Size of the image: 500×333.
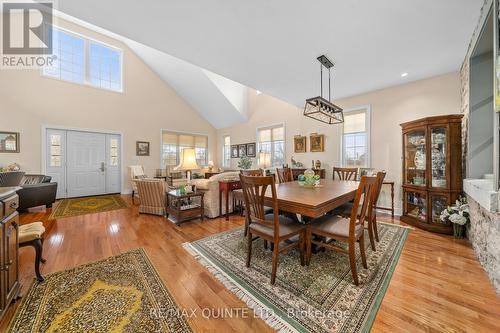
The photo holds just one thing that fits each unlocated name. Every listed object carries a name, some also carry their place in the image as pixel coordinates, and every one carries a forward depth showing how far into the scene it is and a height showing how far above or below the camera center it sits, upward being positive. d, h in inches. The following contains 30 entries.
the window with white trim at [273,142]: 247.4 +32.4
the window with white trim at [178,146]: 291.7 +32.9
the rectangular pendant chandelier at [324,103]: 107.8 +36.4
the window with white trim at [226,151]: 323.8 +25.2
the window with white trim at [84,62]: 215.6 +126.5
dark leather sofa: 152.8 -22.2
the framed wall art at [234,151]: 308.1 +23.9
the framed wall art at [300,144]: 218.4 +25.9
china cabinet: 114.3 -1.9
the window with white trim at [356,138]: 173.0 +25.8
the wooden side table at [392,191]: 146.9 -19.6
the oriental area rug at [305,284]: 53.7 -42.0
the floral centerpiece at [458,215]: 103.2 -27.2
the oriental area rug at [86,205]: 160.1 -38.2
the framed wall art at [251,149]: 280.2 +24.1
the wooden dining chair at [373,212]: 90.7 -24.5
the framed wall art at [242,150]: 293.4 +24.3
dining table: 67.3 -12.8
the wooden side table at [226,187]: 144.9 -16.0
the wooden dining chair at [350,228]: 67.7 -23.9
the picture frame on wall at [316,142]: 200.8 +25.0
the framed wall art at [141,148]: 263.3 +24.6
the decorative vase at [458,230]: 107.6 -36.0
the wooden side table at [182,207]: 132.8 -29.9
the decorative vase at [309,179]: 106.6 -7.4
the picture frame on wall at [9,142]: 184.4 +23.0
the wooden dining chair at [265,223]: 68.8 -23.6
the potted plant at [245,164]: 262.8 +2.5
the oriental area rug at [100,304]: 51.3 -42.2
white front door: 221.5 +2.1
